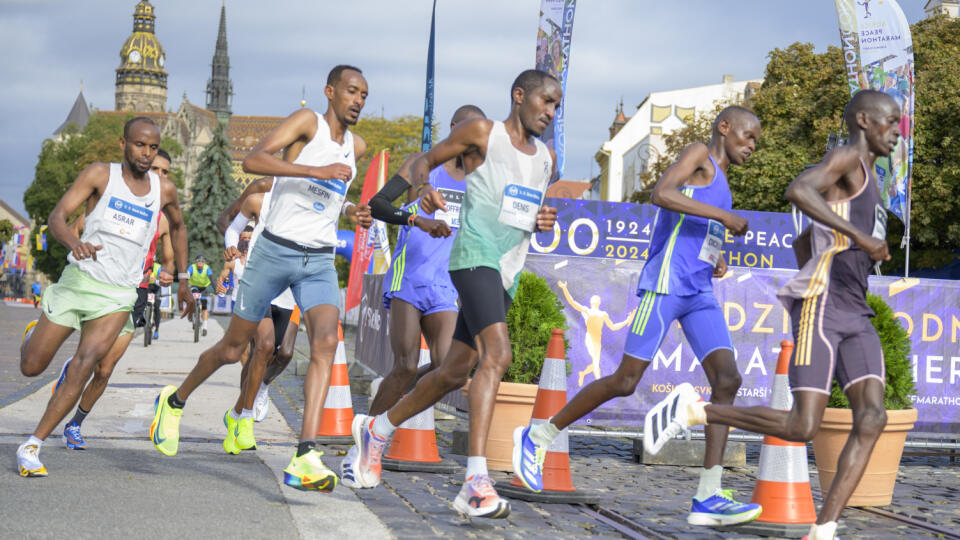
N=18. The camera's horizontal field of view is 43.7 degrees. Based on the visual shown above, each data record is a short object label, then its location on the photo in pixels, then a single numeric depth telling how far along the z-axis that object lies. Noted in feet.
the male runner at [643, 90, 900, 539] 16.39
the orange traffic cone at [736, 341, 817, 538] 18.88
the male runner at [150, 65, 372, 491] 19.66
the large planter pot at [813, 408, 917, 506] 22.45
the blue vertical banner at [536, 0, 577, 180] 43.68
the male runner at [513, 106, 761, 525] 18.80
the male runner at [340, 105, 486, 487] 23.24
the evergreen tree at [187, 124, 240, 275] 307.58
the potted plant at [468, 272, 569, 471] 25.32
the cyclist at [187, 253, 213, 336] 76.59
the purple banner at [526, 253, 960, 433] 29.68
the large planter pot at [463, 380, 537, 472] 25.29
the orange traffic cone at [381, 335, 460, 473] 24.17
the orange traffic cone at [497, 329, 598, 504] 20.74
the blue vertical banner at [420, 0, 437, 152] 51.70
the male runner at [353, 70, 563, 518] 17.75
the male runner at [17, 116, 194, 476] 21.35
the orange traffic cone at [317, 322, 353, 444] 28.45
